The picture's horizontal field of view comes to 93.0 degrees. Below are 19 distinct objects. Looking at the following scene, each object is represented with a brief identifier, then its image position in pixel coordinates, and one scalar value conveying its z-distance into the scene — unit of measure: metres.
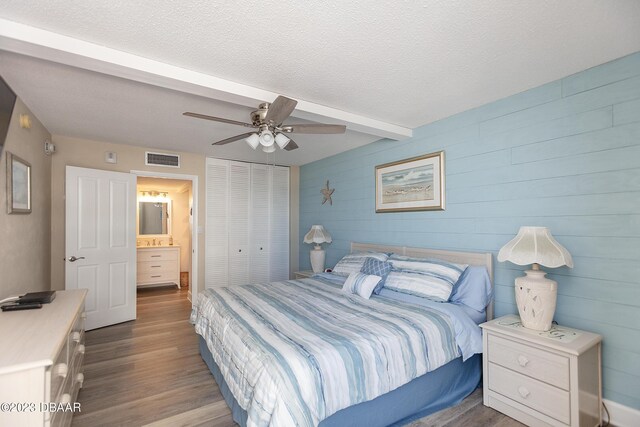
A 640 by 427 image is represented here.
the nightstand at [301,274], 4.71
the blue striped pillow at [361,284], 2.85
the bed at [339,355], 1.59
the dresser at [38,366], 1.28
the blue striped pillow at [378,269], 2.97
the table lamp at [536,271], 2.09
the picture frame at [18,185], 2.47
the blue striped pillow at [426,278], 2.64
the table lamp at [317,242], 4.73
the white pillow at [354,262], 3.49
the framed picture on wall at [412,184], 3.26
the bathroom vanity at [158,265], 6.32
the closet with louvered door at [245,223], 5.08
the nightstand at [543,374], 1.89
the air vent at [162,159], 4.51
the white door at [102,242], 3.84
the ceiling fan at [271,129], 2.39
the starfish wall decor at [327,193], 4.93
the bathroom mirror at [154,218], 6.75
